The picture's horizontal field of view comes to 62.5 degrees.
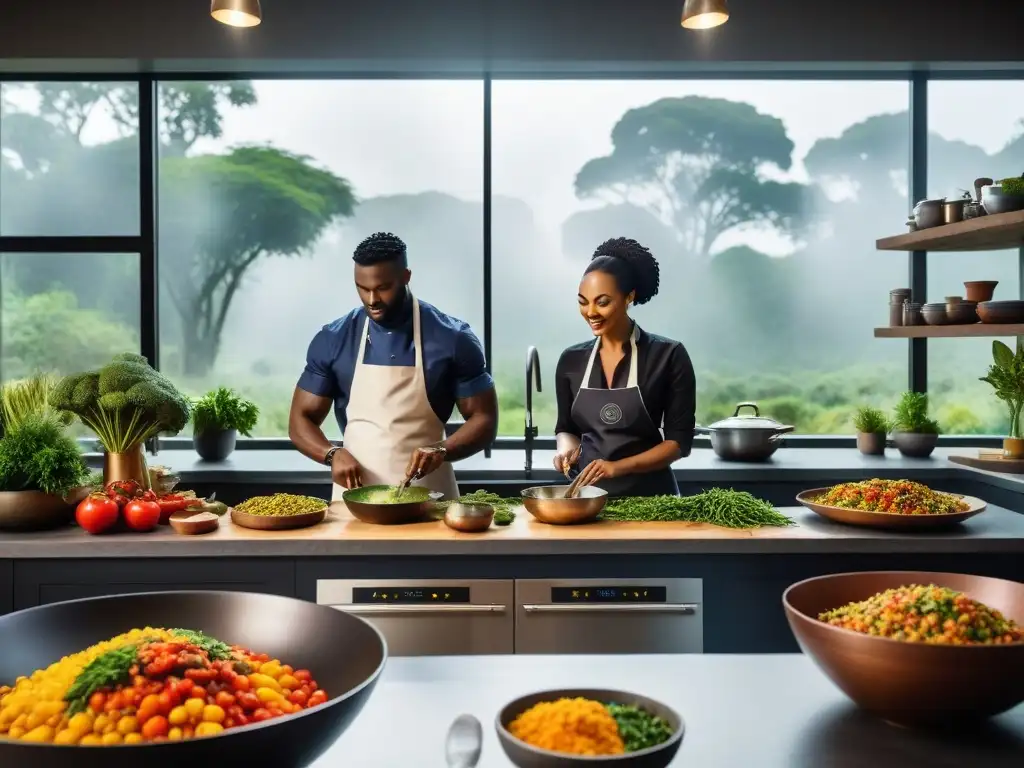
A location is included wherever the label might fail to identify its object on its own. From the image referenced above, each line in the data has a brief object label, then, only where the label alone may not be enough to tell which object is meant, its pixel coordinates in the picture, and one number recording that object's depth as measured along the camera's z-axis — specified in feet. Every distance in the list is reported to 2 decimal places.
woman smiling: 10.02
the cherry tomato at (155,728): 3.29
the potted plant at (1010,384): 12.97
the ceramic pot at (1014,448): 12.90
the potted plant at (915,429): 14.25
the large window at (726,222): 15.64
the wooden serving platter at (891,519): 8.28
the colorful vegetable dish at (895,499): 8.39
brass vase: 9.10
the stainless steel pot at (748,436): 13.70
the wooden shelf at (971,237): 11.13
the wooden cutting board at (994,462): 12.53
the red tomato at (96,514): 8.23
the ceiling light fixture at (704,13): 8.82
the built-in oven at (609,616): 8.41
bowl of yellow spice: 3.17
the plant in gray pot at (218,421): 14.30
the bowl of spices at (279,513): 8.53
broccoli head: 8.89
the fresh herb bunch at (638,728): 3.31
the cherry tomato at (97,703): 3.41
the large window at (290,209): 15.60
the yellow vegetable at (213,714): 3.38
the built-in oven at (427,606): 8.35
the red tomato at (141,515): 8.41
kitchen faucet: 12.41
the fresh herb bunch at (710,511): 8.79
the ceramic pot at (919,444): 14.23
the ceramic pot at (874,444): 14.87
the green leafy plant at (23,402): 8.70
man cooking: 10.98
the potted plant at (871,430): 14.88
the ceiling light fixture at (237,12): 8.29
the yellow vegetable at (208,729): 3.28
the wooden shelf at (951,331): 11.30
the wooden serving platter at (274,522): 8.52
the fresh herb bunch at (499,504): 8.87
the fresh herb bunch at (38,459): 8.28
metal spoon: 3.52
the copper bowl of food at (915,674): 3.64
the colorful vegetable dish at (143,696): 3.34
